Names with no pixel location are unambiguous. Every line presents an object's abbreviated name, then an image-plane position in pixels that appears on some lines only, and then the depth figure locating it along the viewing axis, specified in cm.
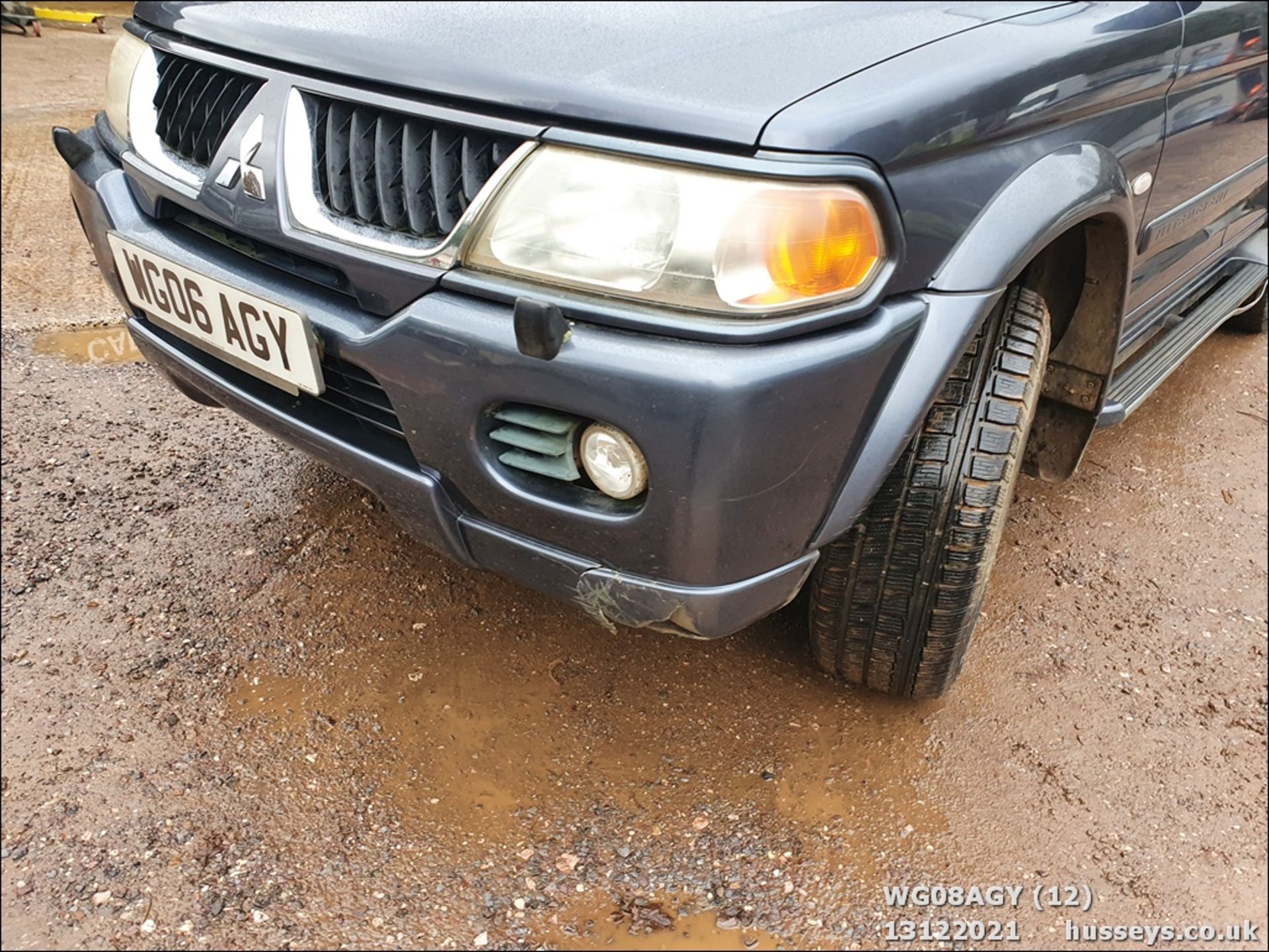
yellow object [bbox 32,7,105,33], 438
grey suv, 127
